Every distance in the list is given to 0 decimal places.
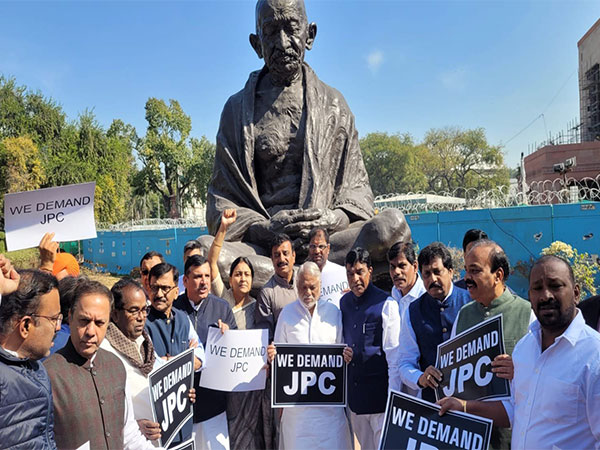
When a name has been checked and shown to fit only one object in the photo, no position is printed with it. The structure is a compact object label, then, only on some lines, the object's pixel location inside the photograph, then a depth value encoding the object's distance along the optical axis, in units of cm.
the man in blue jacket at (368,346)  334
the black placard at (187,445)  275
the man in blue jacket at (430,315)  301
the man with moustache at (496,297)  263
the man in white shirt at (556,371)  197
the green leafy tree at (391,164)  4888
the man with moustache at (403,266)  367
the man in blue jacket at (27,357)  190
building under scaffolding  3262
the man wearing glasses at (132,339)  270
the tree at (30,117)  2932
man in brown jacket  219
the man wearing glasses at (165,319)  307
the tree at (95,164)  2836
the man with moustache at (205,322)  346
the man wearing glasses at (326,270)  429
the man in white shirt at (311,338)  342
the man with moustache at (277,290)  377
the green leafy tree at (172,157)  3838
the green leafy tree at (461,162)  4734
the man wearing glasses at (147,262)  387
